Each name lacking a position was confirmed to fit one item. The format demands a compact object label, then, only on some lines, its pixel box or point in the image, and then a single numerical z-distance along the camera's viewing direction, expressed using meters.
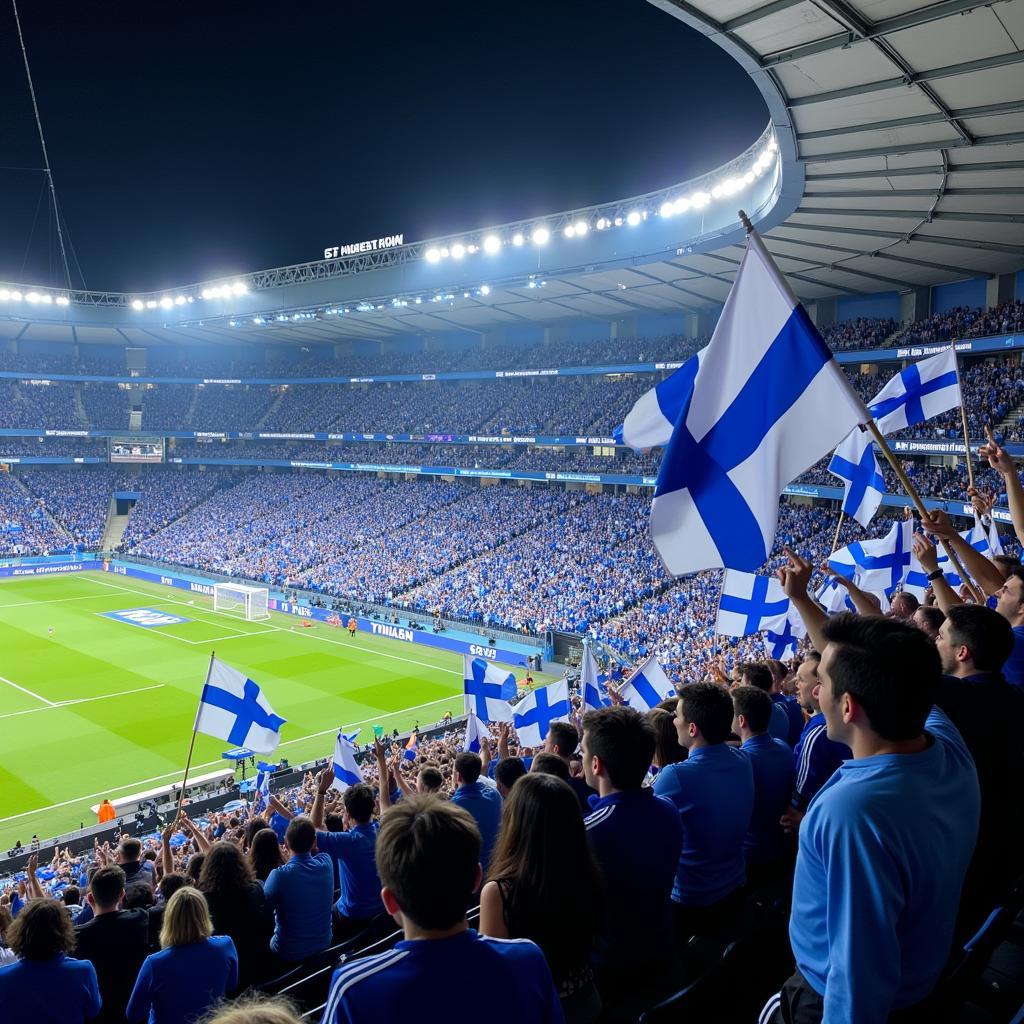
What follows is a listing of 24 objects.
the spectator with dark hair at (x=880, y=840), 2.19
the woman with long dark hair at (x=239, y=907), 5.30
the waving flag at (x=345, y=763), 11.38
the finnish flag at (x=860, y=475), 11.22
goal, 41.91
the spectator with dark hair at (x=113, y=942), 5.10
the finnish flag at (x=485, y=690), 13.09
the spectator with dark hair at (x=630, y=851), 3.47
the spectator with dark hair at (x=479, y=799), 6.04
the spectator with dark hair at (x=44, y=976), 4.22
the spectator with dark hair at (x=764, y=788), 4.78
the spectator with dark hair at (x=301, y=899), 5.50
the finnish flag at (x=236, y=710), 11.90
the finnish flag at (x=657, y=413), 8.50
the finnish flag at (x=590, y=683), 12.30
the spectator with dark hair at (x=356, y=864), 6.10
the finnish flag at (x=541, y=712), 12.47
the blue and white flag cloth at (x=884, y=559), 13.99
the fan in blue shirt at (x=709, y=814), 4.13
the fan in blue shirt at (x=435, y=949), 2.10
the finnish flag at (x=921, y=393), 11.31
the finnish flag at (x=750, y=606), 14.41
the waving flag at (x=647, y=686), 10.92
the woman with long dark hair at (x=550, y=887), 2.72
